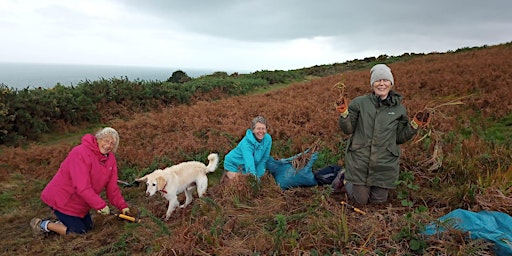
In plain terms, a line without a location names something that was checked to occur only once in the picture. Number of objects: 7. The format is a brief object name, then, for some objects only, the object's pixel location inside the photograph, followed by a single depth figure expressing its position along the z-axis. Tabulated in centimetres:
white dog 516
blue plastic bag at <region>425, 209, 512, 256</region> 325
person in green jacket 452
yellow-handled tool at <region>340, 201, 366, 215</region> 425
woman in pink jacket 482
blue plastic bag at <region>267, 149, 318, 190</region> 569
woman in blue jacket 576
